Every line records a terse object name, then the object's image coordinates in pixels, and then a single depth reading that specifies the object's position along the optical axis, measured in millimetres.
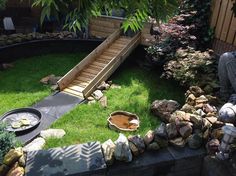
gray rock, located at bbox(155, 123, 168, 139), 2304
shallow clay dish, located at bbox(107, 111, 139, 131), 3063
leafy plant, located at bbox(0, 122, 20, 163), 2172
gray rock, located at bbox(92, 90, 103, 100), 3843
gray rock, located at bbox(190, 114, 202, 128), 2426
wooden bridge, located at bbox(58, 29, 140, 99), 4072
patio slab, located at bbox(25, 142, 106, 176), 2027
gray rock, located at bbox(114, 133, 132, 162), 2125
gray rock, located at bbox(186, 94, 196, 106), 2998
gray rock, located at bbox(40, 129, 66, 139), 2947
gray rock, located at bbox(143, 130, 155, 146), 2284
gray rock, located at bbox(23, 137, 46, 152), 2745
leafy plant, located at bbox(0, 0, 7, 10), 4968
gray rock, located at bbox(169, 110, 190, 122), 2503
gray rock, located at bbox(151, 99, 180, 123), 3160
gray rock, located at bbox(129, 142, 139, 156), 2204
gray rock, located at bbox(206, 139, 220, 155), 2222
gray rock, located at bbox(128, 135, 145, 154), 2243
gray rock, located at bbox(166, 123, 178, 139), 2376
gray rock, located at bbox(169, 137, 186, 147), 2323
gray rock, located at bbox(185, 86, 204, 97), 3143
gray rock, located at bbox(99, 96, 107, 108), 3613
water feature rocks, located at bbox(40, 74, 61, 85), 4314
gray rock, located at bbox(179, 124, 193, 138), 2366
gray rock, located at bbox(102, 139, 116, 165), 2126
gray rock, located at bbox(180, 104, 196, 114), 2764
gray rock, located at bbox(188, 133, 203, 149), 2320
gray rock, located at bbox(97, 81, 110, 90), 4088
